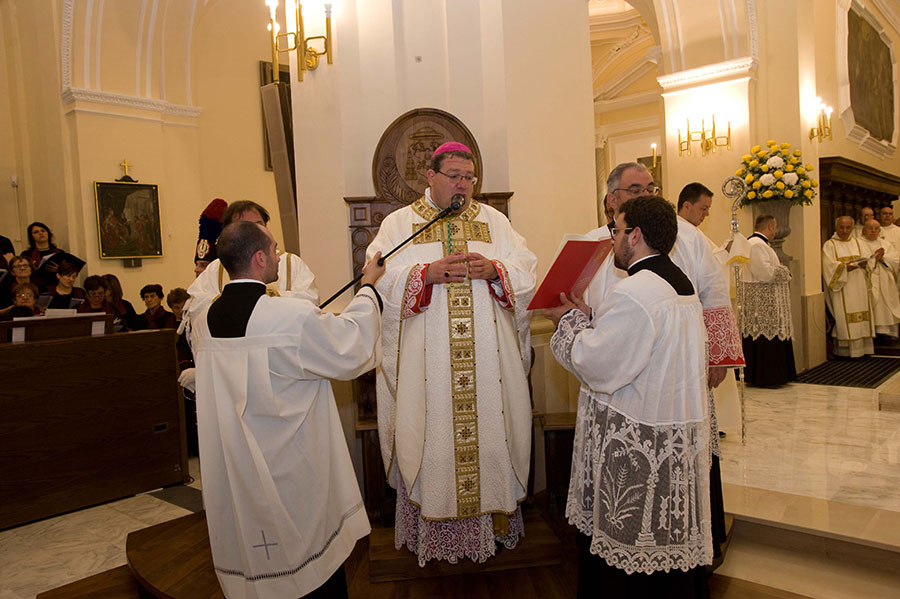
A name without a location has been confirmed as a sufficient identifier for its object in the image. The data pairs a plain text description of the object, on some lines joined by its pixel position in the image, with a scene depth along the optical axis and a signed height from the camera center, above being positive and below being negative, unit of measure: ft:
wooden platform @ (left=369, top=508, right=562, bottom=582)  10.20 -4.59
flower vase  25.84 +1.85
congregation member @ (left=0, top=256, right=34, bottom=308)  20.66 +0.84
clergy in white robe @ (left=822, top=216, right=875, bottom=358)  28.48 -1.66
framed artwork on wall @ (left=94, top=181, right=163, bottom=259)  26.27 +3.28
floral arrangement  24.25 +3.39
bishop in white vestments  10.06 -1.88
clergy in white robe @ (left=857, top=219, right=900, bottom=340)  30.58 -1.33
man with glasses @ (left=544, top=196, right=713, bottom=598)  7.56 -1.79
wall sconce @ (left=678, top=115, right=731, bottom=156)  26.81 +5.41
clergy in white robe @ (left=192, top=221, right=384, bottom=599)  7.45 -1.63
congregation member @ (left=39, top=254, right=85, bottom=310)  20.72 +0.38
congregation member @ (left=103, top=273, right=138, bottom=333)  21.48 -0.27
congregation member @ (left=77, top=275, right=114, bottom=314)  20.94 +0.06
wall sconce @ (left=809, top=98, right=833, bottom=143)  27.04 +6.06
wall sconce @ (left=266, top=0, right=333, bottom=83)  13.74 +5.24
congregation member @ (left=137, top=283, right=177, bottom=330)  20.91 -0.60
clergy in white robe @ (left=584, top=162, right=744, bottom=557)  10.09 -0.29
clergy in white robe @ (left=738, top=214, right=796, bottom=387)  22.99 -2.05
